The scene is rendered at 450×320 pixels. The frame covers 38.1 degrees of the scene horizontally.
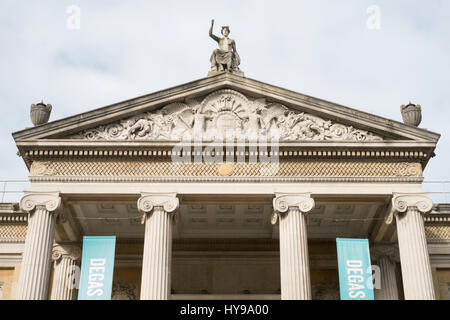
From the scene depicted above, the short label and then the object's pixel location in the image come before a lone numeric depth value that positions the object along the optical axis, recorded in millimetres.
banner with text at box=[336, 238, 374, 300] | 18188
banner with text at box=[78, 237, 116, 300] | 18078
